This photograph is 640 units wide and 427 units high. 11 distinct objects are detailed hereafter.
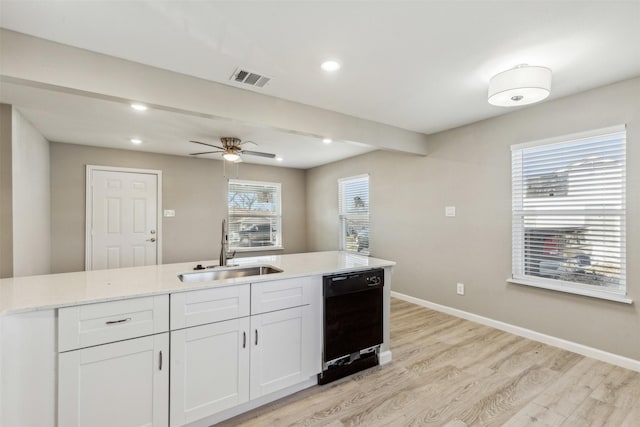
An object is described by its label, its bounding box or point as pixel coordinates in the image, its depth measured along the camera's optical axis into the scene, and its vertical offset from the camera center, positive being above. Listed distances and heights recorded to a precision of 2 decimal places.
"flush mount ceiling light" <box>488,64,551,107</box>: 2.15 +0.98
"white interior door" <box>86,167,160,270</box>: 4.47 -0.02
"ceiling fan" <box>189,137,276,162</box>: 3.82 +0.88
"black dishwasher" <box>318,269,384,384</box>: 2.26 -0.87
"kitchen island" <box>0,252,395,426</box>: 1.41 -0.69
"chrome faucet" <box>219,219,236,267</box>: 2.43 -0.30
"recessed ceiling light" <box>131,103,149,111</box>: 2.22 +0.86
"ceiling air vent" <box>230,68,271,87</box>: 2.34 +1.15
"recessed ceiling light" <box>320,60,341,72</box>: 2.21 +1.17
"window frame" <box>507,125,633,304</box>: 2.48 -0.02
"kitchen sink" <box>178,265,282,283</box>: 2.19 -0.46
